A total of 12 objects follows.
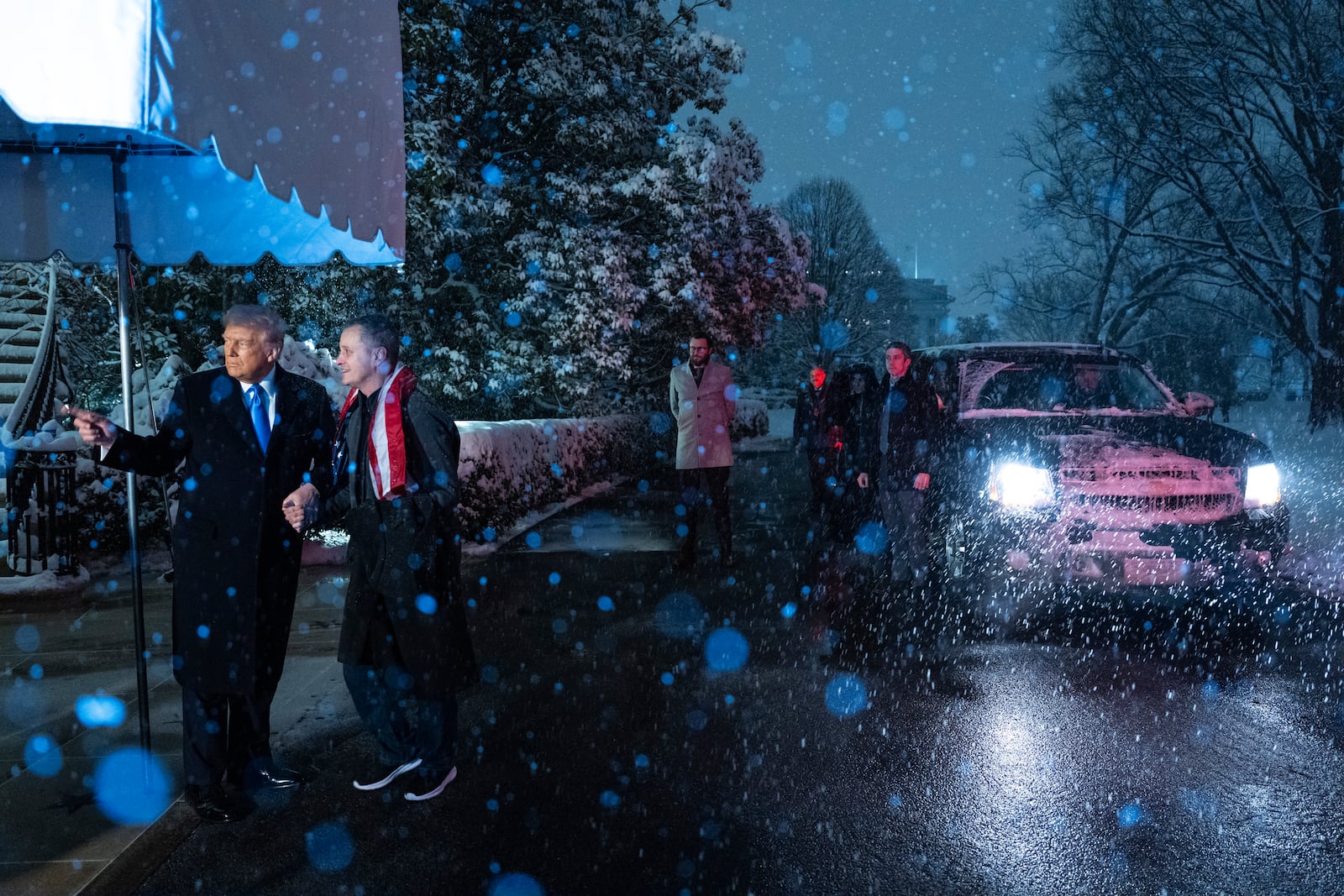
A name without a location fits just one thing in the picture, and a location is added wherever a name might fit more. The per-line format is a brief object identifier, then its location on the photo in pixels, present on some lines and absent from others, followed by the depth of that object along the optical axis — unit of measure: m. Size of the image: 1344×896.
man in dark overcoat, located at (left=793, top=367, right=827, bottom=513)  11.70
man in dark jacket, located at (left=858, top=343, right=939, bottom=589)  7.63
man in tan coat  9.28
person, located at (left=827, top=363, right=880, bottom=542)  10.04
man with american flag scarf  4.01
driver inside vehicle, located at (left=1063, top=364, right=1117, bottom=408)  8.62
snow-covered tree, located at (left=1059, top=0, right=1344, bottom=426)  18.83
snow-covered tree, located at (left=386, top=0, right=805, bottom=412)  17.08
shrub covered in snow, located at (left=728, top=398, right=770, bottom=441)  38.18
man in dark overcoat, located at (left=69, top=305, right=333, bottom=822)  3.93
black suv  6.75
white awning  3.45
